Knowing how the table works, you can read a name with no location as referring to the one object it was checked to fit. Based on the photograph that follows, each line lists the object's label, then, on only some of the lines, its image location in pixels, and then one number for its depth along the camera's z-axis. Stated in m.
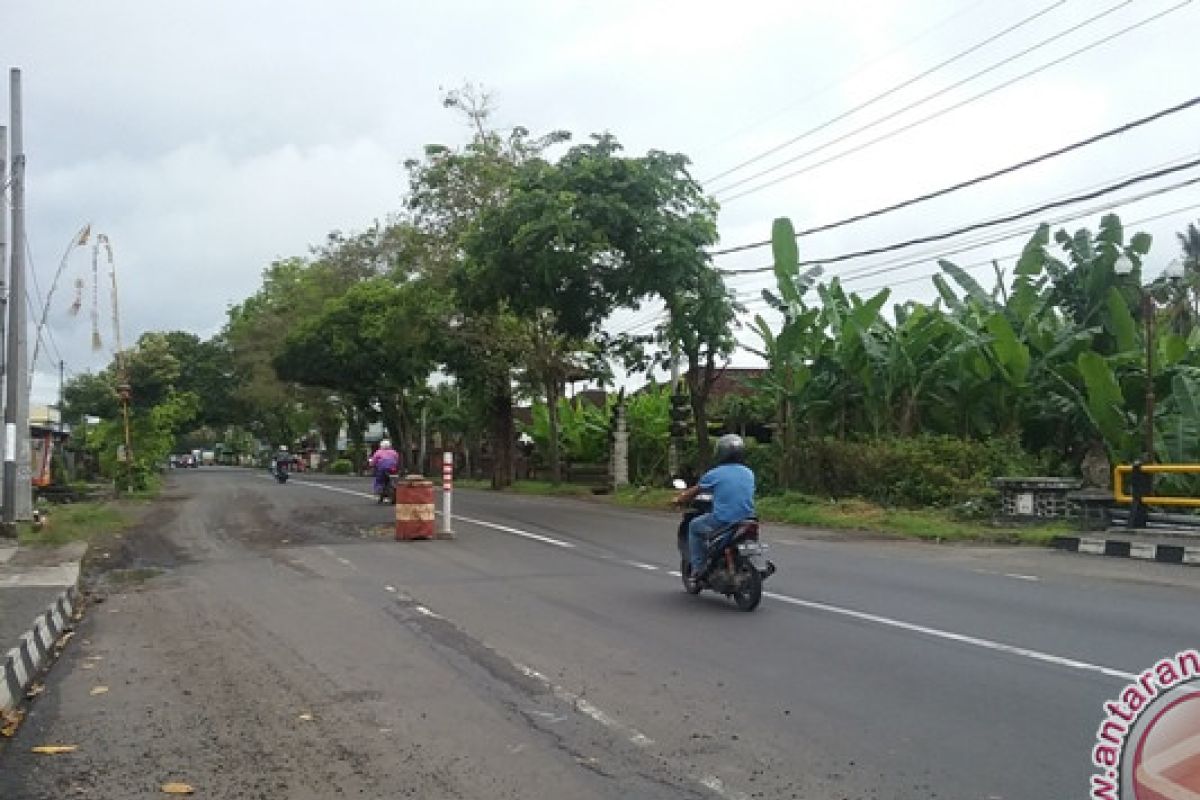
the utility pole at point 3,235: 17.77
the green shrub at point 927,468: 21.44
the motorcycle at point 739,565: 10.13
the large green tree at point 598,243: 23.08
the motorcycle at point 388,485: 25.41
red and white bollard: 17.42
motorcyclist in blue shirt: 10.43
